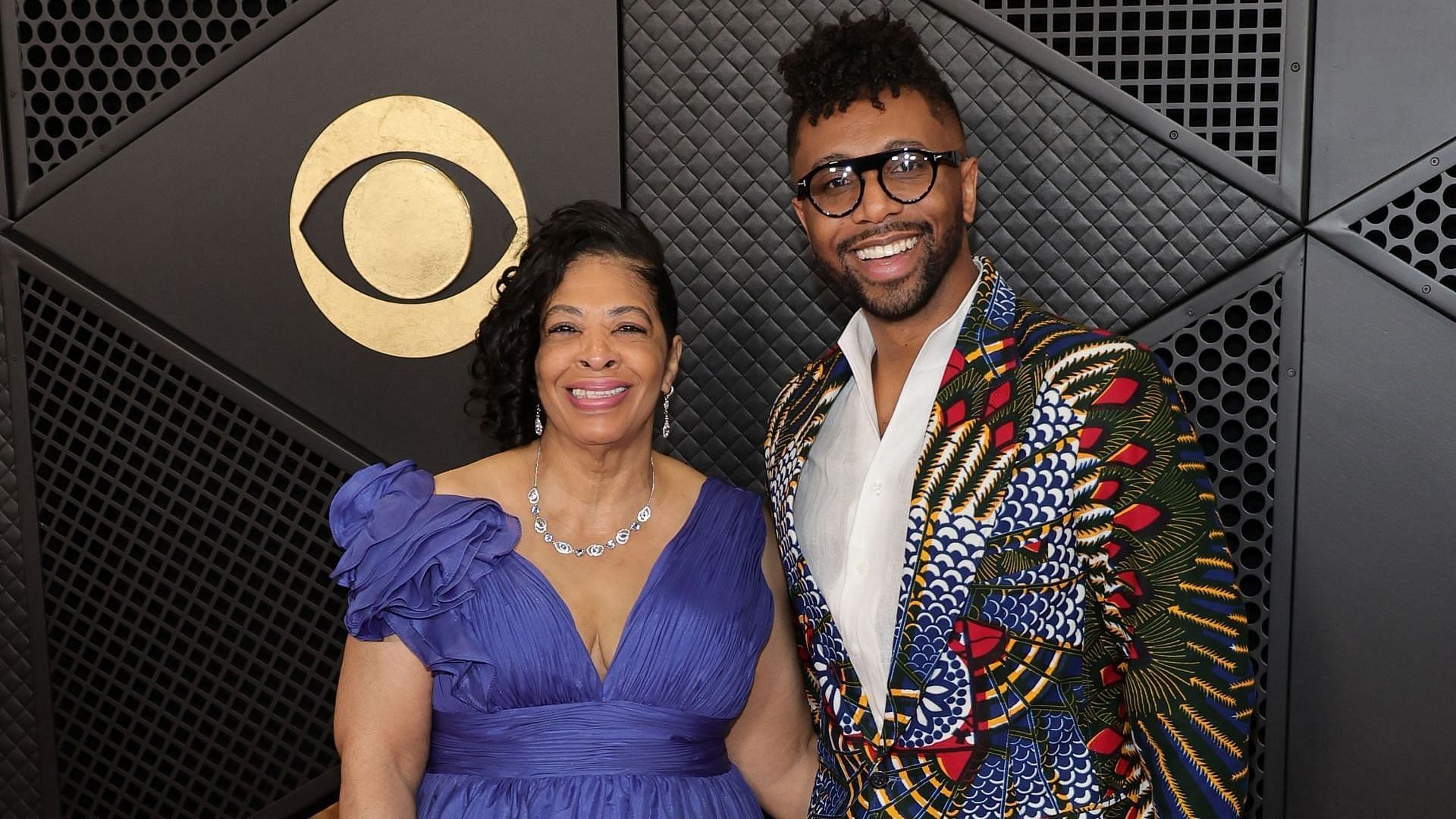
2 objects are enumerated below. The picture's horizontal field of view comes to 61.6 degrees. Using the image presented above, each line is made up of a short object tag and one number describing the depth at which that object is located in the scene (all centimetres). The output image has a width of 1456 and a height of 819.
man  169
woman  196
